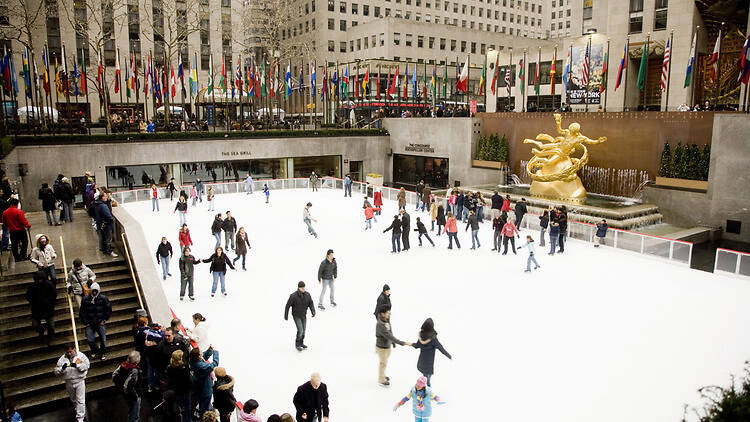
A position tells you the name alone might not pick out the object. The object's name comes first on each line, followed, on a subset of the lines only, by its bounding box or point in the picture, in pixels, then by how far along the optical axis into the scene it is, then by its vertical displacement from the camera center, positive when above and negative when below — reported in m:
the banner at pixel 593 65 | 37.78 +5.26
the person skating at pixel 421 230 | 16.55 -2.94
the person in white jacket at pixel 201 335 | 8.08 -3.09
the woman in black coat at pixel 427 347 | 7.37 -2.98
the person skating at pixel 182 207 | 18.36 -2.57
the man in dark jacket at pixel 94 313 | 9.46 -3.26
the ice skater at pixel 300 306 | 9.30 -3.03
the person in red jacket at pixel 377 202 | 21.05 -2.66
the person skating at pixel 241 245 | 14.06 -2.95
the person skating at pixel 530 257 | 14.18 -3.29
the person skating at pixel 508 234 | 15.89 -2.92
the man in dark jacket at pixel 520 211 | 19.09 -2.69
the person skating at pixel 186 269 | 11.82 -3.05
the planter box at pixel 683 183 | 21.06 -1.84
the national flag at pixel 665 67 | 22.79 +3.08
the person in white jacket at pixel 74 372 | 7.78 -3.54
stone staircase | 9.00 -3.98
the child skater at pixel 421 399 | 6.32 -3.18
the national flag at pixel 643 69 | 23.57 +3.11
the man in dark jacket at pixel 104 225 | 12.99 -2.29
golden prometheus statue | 23.30 -1.26
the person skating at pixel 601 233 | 17.00 -3.08
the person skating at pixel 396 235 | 16.09 -3.05
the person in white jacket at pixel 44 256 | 10.20 -2.41
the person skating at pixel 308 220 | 18.09 -2.92
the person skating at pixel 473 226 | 16.53 -2.82
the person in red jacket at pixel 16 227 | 11.40 -2.10
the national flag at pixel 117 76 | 29.50 +3.22
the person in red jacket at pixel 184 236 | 13.21 -2.57
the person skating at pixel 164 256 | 12.98 -3.04
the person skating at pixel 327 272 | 11.30 -2.97
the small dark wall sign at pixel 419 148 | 34.66 -0.80
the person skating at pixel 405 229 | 16.14 -2.85
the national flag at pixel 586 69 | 24.89 +3.25
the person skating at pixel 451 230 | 16.50 -2.94
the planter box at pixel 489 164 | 30.18 -1.60
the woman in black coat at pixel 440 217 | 18.30 -2.80
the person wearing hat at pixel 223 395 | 6.59 -3.27
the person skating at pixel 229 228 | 15.66 -2.82
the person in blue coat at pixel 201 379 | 7.20 -3.35
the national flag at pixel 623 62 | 24.36 +3.52
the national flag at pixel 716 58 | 21.34 +3.27
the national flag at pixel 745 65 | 19.42 +2.72
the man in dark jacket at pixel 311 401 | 6.35 -3.21
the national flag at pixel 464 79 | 30.00 +3.31
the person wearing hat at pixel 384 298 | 8.72 -2.72
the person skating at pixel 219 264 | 12.01 -2.96
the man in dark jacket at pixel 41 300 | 9.48 -3.03
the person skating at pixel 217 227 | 15.41 -2.71
